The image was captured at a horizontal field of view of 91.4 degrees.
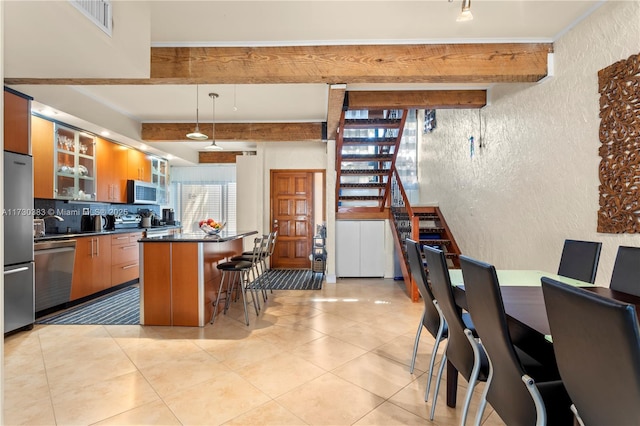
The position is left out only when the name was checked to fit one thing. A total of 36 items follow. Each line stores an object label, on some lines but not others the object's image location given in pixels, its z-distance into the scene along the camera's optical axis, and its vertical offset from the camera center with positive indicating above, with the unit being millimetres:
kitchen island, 3357 -807
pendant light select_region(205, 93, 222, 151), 4320 +1465
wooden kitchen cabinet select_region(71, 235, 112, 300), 4047 -809
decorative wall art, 2213 +468
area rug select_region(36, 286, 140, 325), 3490 -1279
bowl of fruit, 3824 -238
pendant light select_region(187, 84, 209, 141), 4207 +977
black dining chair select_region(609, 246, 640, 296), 1773 -363
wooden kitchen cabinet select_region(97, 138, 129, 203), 4930 +598
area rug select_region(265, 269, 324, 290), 5102 -1298
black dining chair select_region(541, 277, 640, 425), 680 -344
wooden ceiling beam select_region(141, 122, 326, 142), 5496 +1362
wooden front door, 6781 -174
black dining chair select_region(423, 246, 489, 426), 1479 -656
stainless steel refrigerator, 3016 -362
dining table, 1280 -463
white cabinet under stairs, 5738 -730
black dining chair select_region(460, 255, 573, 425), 1108 -618
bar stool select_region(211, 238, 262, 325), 3506 -934
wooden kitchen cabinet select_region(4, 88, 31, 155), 3076 +868
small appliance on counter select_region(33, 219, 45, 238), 3709 -257
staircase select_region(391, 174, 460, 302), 4496 -328
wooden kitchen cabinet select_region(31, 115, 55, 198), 3763 +628
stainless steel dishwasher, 3479 -751
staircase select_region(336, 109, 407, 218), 5238 +938
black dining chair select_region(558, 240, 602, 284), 2094 -358
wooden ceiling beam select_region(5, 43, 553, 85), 2979 +1411
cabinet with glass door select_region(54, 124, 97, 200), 4125 +601
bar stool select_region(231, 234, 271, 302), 3868 -625
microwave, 5508 +282
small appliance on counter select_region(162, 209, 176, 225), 6816 -190
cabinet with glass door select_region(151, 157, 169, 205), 6439 +656
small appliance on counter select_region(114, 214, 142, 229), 5637 -261
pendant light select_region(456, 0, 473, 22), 1982 +1259
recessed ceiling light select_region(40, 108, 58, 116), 3708 +1154
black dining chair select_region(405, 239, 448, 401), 1979 -621
